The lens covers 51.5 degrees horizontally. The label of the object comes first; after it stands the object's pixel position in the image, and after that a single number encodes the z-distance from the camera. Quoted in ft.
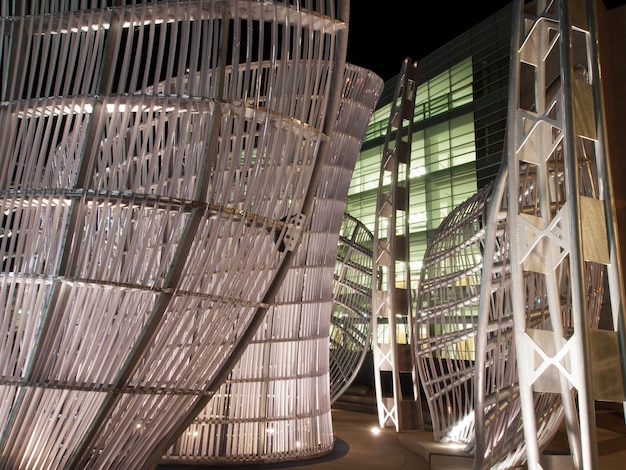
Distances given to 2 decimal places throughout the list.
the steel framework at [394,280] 51.75
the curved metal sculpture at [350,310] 60.03
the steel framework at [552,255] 19.13
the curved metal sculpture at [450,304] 40.25
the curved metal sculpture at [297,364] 35.06
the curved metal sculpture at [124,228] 22.30
